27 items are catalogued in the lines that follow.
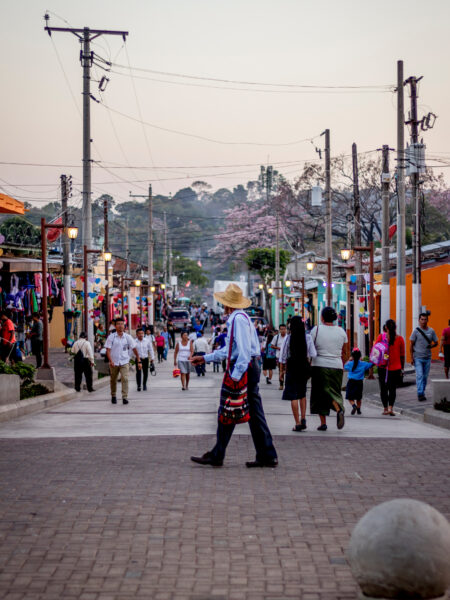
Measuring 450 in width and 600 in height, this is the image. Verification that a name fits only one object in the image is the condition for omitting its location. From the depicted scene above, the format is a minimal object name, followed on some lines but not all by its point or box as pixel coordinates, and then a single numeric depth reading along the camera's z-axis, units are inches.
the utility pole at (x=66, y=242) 1310.3
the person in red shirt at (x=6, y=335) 880.3
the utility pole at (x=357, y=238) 1304.1
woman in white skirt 873.5
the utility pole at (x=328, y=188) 1387.8
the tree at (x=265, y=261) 2662.4
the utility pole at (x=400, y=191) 979.9
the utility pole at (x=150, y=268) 2165.4
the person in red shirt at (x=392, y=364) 569.9
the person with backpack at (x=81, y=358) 784.3
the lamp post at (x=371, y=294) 1019.8
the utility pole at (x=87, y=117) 1096.7
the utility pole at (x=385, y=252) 1014.4
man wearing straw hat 336.8
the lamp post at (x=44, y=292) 799.2
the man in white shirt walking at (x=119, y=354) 664.4
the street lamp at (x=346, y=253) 1192.8
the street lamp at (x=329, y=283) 1297.5
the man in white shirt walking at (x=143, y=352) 842.8
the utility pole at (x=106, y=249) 1396.3
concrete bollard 168.1
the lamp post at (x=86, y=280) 1084.5
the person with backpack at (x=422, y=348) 666.8
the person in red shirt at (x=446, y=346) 856.3
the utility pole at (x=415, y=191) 1020.5
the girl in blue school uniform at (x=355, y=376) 592.4
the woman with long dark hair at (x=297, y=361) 444.8
